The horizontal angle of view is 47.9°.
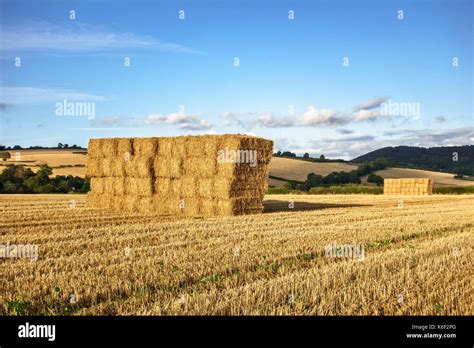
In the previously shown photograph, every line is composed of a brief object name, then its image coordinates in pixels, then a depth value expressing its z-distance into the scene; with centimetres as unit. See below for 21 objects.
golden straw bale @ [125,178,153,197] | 2145
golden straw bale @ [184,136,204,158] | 2011
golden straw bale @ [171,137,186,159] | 2058
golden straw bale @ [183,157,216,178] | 1975
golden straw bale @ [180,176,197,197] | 2023
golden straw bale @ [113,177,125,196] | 2248
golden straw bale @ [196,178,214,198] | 1972
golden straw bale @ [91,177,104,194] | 2347
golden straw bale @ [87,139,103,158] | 2353
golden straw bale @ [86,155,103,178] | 2350
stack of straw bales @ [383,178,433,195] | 4681
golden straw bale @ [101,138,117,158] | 2292
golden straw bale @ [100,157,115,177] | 2298
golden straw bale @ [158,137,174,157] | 2102
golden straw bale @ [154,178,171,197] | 2102
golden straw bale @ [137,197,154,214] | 2147
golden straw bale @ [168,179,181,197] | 2067
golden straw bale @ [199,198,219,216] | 1958
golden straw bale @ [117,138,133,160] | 2238
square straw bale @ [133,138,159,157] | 2155
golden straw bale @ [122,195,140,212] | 2194
